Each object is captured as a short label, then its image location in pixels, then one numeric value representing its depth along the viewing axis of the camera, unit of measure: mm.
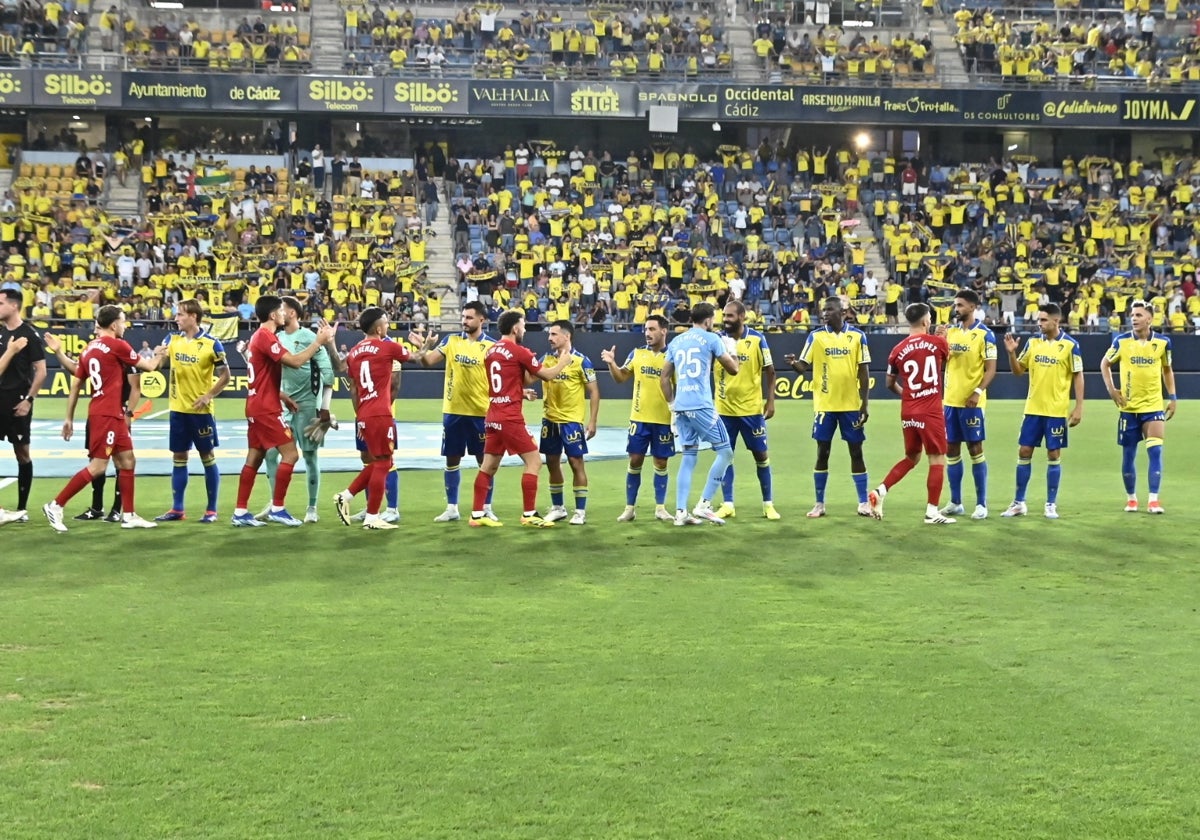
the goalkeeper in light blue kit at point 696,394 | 12109
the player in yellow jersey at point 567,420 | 12414
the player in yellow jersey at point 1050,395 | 13156
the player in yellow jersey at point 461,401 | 12758
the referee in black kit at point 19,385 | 12289
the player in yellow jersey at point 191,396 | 12703
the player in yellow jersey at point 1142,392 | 13531
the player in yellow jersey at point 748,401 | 12844
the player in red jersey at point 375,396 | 11922
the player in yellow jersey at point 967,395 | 13008
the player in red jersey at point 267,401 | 11969
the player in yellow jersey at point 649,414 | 12727
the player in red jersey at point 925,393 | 12414
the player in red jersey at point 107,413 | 11891
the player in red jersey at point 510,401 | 12133
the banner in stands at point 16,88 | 40500
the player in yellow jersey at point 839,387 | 12945
